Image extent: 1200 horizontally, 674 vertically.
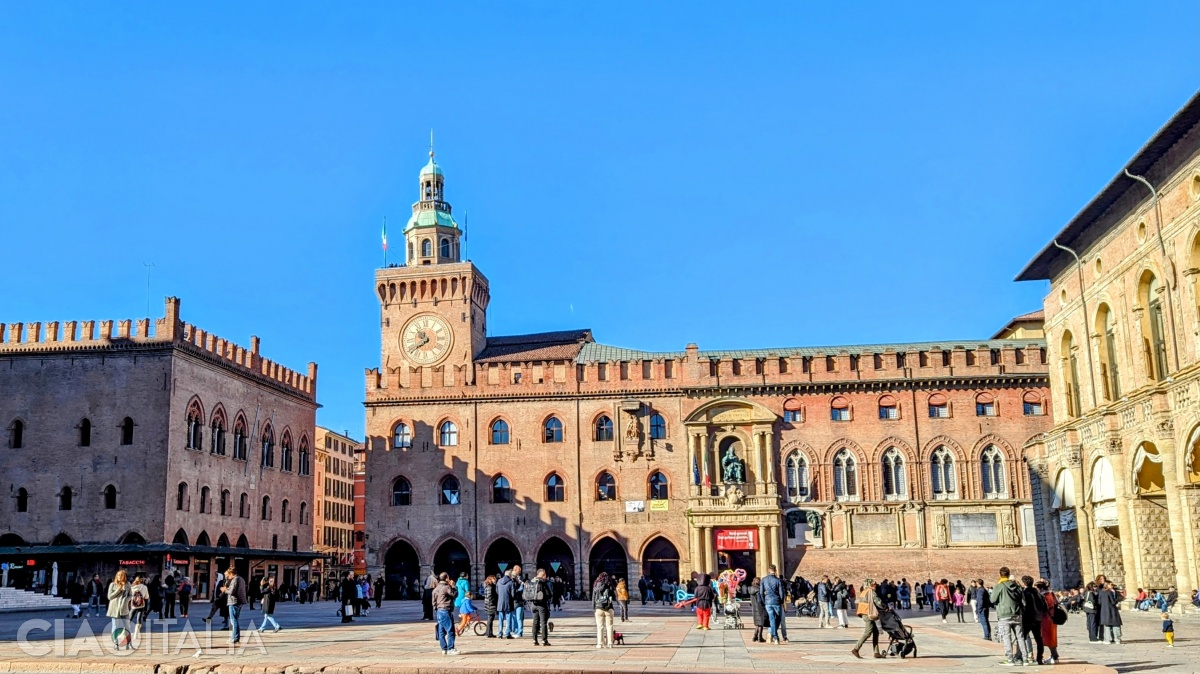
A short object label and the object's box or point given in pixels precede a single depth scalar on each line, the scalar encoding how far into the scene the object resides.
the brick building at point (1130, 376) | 27.64
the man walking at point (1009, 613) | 15.95
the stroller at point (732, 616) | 25.22
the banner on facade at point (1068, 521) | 36.50
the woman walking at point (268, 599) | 23.52
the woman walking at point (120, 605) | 19.72
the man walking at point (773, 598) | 20.86
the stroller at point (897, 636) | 17.84
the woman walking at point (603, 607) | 20.08
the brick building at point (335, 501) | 89.69
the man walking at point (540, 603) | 20.53
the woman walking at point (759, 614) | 21.59
